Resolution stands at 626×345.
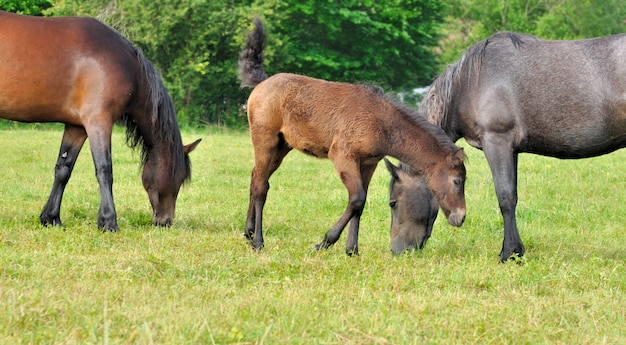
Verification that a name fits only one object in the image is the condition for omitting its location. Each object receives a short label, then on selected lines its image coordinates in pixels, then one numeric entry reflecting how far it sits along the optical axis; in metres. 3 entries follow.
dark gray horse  14.74
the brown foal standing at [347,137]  14.48
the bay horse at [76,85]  15.87
